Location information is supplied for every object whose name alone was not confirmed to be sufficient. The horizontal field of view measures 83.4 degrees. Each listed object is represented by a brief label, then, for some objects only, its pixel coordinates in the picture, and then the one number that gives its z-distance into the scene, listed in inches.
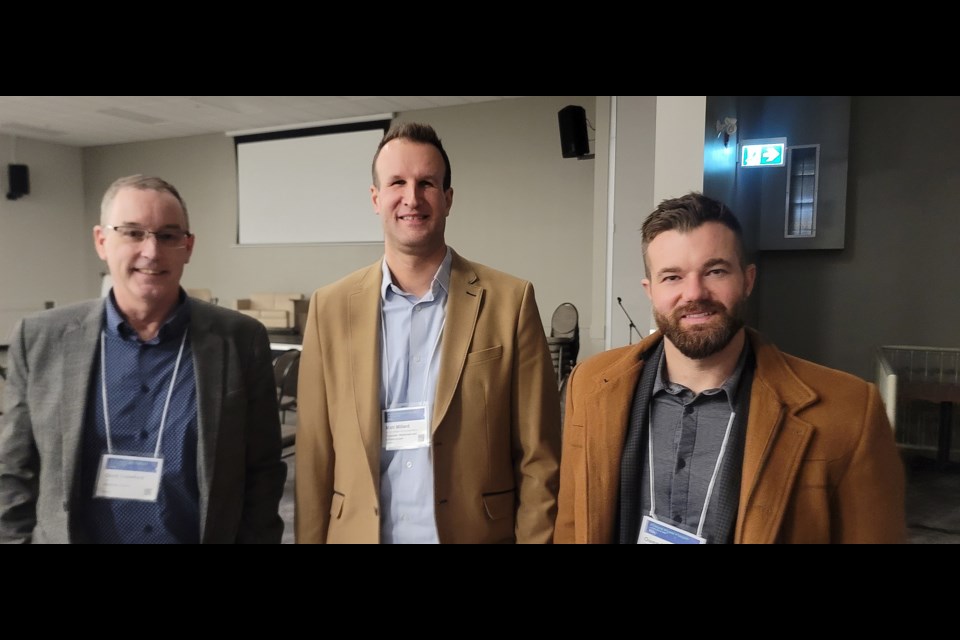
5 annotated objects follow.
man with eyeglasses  43.9
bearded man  42.1
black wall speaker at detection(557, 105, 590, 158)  166.2
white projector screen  273.7
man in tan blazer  49.8
